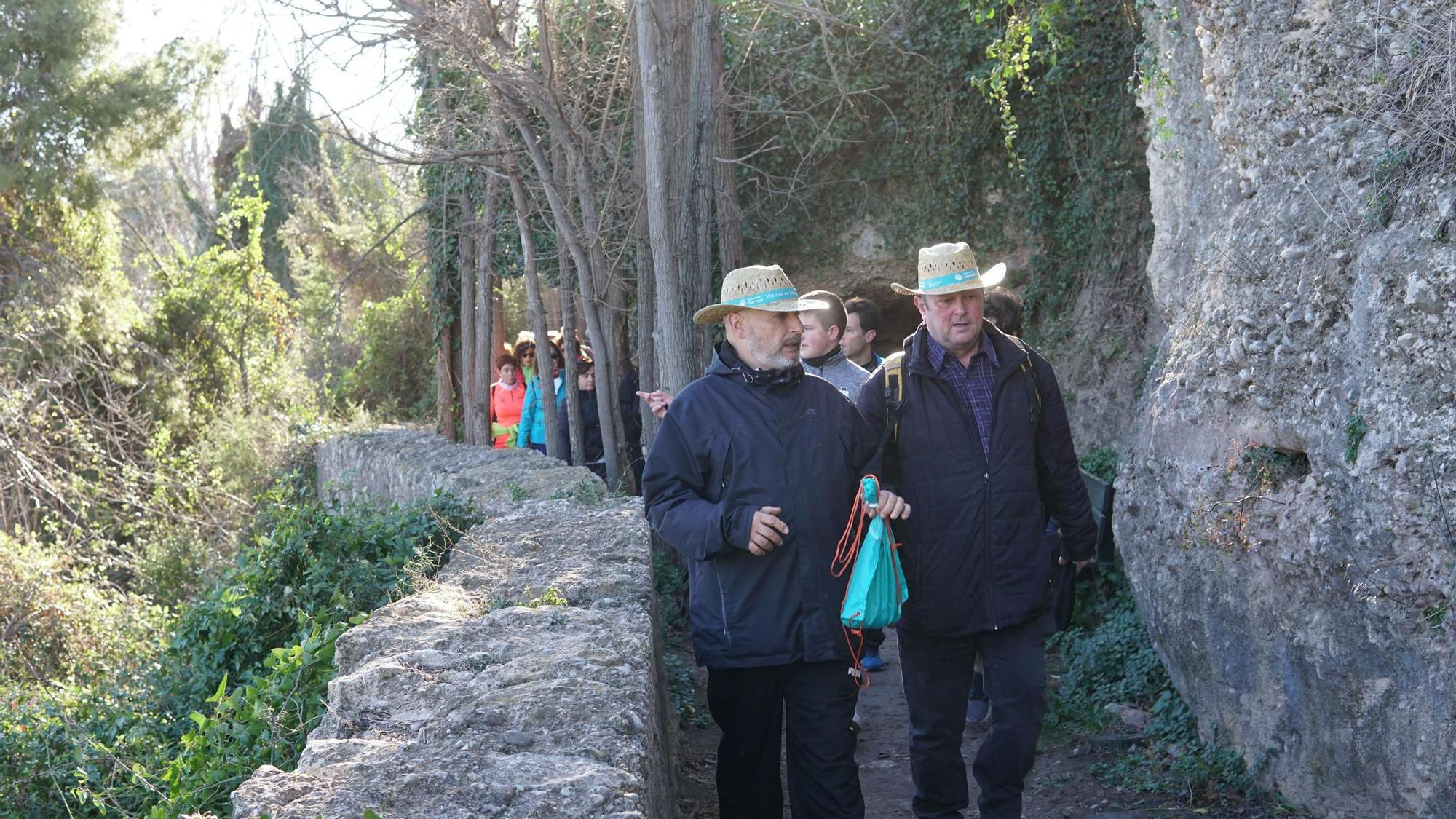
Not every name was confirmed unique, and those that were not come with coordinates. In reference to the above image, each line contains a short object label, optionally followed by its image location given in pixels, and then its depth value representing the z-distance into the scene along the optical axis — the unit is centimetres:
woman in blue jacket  1237
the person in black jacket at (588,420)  1193
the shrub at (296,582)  606
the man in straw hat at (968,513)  443
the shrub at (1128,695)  527
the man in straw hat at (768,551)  402
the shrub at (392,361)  2217
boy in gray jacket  631
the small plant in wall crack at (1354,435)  420
